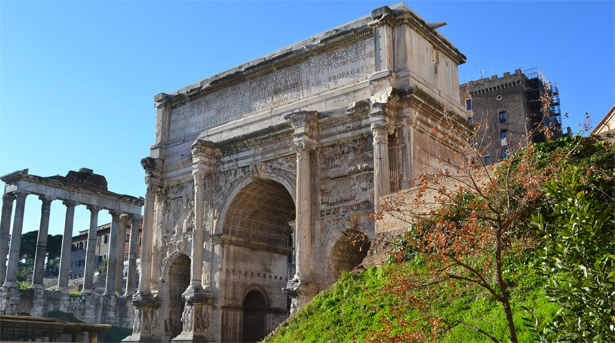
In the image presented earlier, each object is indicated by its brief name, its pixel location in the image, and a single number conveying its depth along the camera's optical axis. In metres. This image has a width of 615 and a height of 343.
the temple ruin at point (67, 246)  37.69
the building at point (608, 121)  19.53
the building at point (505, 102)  50.53
